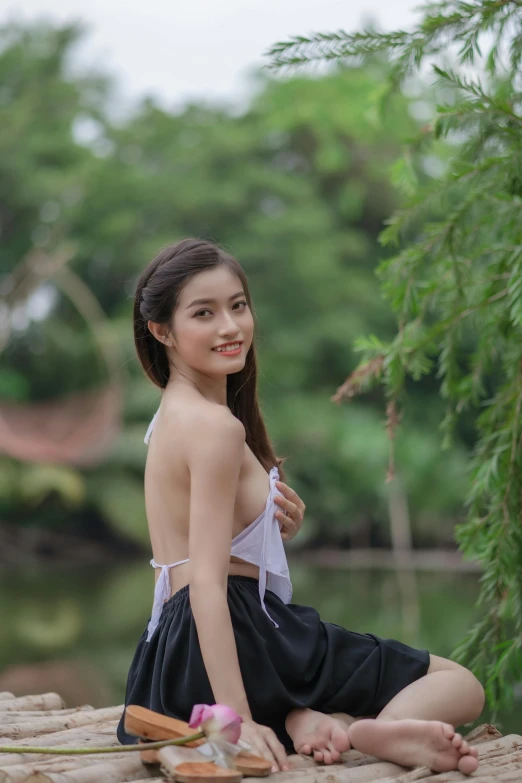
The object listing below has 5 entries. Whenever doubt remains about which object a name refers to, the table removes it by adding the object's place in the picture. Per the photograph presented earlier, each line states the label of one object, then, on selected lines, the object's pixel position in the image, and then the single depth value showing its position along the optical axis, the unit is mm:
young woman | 3119
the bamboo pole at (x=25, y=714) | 3765
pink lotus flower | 2950
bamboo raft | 3014
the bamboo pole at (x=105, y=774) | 2984
